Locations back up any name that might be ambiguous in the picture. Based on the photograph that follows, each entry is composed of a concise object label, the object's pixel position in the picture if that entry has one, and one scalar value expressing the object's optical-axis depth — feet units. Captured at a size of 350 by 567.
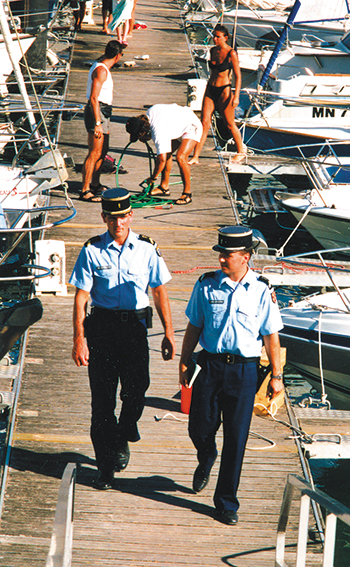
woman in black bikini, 65.36
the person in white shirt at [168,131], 53.26
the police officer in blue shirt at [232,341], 26.32
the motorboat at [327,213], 66.74
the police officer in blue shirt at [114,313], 27.94
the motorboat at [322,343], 47.57
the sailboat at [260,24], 131.64
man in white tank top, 54.34
